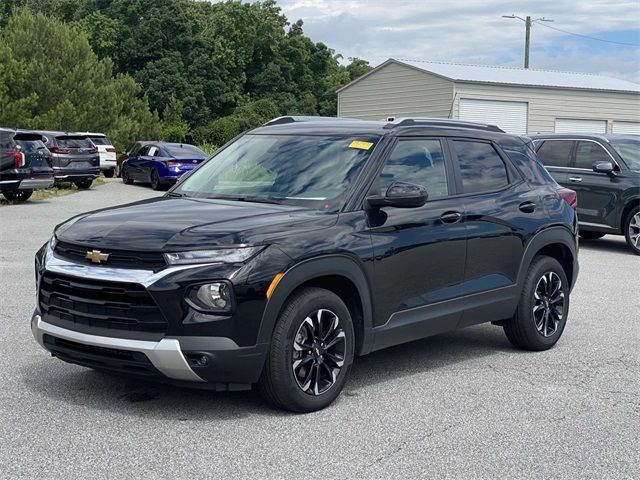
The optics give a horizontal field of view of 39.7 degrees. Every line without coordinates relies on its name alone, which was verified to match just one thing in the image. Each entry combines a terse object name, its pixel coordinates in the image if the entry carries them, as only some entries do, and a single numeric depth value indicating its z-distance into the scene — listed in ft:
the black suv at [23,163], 67.15
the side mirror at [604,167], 47.80
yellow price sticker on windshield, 20.36
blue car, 92.53
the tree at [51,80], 115.24
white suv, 108.27
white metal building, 124.57
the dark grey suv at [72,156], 85.92
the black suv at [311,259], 16.53
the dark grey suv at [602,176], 47.98
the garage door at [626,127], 137.21
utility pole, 165.12
